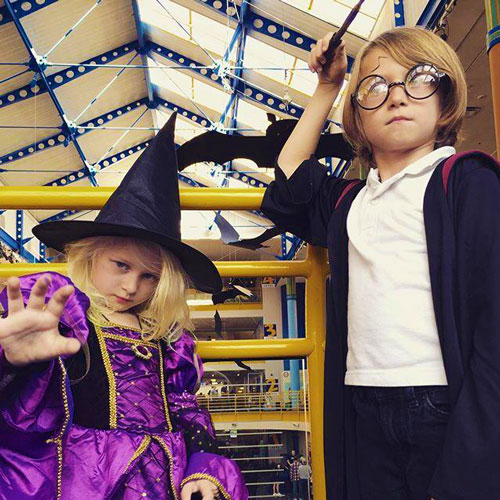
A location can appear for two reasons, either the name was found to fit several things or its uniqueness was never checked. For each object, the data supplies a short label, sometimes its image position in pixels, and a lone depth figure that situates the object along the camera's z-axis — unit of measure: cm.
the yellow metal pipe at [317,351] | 133
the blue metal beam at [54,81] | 930
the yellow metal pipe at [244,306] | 1780
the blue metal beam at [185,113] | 1185
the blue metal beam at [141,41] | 938
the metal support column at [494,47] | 171
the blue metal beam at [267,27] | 764
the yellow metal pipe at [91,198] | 132
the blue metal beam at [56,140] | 1095
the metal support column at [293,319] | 1523
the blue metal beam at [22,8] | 775
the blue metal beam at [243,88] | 937
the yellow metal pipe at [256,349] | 137
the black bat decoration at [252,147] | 138
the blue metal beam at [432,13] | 507
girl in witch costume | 95
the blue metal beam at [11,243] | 1222
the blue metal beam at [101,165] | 1278
